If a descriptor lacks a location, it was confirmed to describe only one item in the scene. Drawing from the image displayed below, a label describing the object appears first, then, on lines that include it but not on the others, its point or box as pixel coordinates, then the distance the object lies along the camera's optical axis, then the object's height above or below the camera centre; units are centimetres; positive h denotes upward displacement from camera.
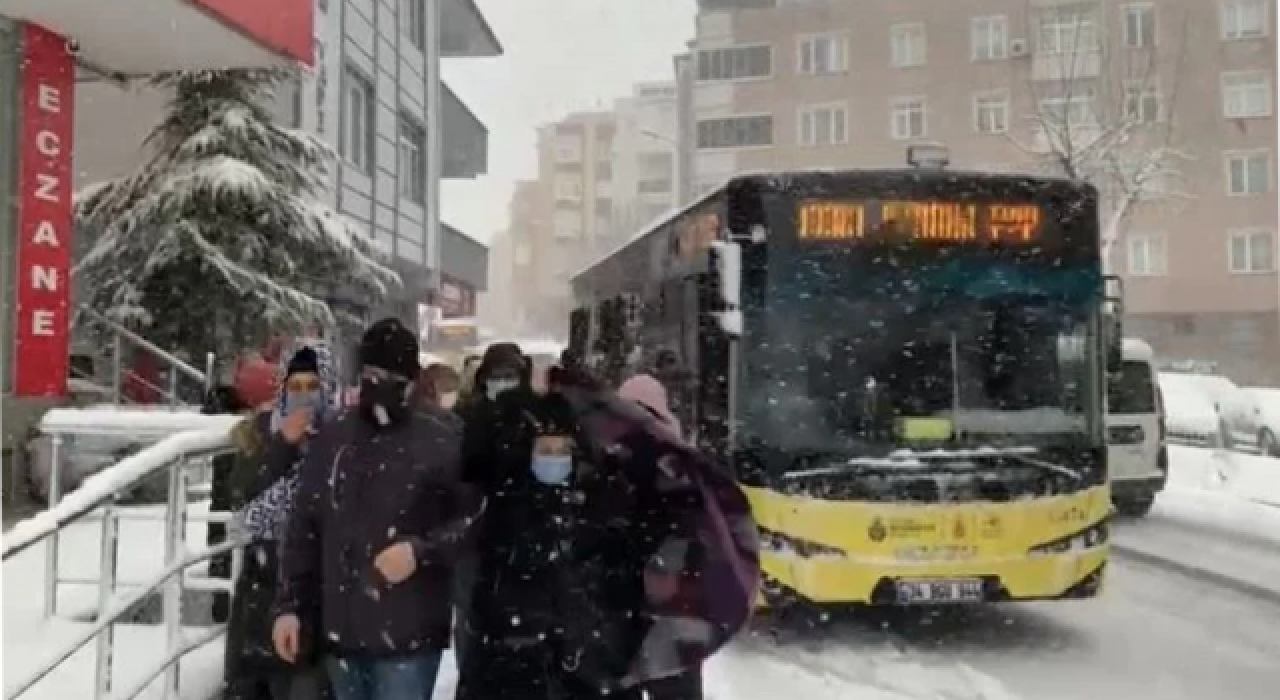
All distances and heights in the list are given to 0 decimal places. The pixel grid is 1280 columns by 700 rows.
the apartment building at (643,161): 8488 +1552
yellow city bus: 835 +13
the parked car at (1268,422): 2606 -40
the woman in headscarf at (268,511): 474 -38
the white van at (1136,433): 1548 -36
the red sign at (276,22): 1092 +314
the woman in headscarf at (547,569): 397 -49
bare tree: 3528 +974
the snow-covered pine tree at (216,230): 1427 +178
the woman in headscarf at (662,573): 379 -47
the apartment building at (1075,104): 4925 +1116
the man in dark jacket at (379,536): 407 -40
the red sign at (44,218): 1093 +144
